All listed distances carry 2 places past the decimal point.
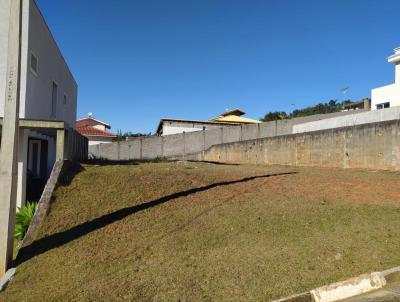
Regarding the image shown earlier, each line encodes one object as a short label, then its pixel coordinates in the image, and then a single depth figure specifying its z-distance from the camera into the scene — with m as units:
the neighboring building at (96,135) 36.47
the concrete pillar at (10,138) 5.70
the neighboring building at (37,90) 10.03
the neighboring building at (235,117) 49.38
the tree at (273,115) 55.91
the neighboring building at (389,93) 27.19
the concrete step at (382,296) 4.22
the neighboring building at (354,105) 46.86
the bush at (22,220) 7.60
